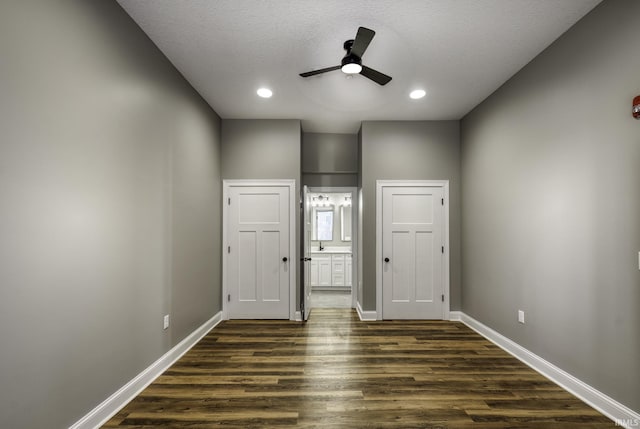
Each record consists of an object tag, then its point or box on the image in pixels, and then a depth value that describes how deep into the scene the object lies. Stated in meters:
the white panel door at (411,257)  4.32
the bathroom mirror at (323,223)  7.41
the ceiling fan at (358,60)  2.08
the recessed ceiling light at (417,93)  3.49
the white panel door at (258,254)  4.32
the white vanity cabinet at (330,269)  6.76
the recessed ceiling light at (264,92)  3.46
